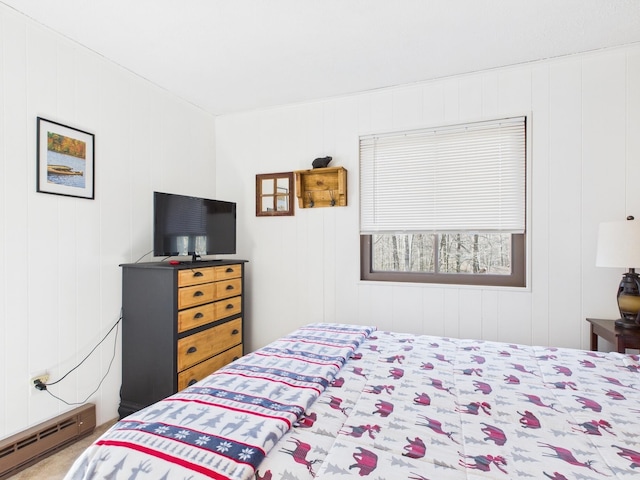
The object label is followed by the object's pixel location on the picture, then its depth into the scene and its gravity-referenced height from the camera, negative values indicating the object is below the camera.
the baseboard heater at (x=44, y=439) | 1.86 -1.14
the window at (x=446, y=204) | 2.65 +0.29
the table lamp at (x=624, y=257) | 2.04 -0.09
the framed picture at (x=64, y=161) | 2.09 +0.49
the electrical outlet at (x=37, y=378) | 2.03 -0.81
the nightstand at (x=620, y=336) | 2.04 -0.55
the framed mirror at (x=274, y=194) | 3.28 +0.43
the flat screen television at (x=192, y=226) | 2.53 +0.11
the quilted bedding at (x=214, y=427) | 0.90 -0.55
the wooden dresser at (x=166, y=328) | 2.34 -0.61
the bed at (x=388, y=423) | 0.90 -0.57
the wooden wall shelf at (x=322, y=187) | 3.02 +0.47
